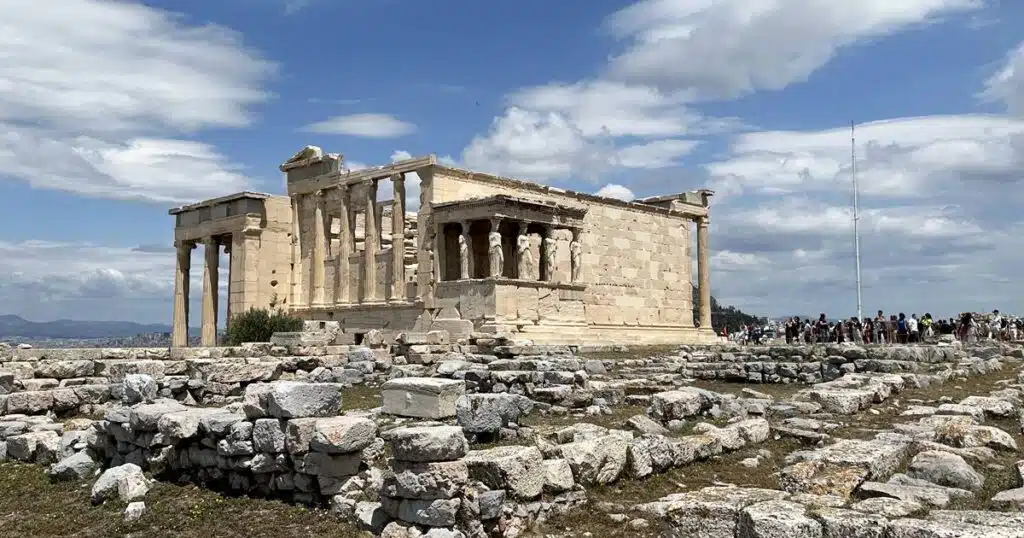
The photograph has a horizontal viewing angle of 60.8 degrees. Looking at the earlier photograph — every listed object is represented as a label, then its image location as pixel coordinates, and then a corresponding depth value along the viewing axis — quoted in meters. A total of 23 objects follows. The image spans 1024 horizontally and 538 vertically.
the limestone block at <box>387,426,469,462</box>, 6.66
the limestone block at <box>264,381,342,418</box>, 7.95
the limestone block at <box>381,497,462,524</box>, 6.50
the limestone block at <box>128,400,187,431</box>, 9.23
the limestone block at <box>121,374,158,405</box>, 11.43
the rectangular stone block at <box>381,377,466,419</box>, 10.75
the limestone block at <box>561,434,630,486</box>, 7.54
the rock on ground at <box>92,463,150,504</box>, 8.25
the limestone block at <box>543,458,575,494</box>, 7.13
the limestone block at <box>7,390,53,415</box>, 13.02
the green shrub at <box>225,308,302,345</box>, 30.50
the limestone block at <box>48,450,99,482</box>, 9.41
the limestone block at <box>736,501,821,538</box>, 5.21
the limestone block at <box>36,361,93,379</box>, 15.93
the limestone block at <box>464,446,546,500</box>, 6.80
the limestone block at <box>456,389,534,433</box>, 9.19
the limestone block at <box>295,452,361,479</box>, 7.53
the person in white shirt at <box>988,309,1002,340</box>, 34.34
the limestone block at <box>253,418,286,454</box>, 7.91
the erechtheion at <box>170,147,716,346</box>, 28.59
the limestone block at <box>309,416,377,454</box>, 7.43
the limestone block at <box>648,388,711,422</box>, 11.61
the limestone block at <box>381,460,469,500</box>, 6.57
